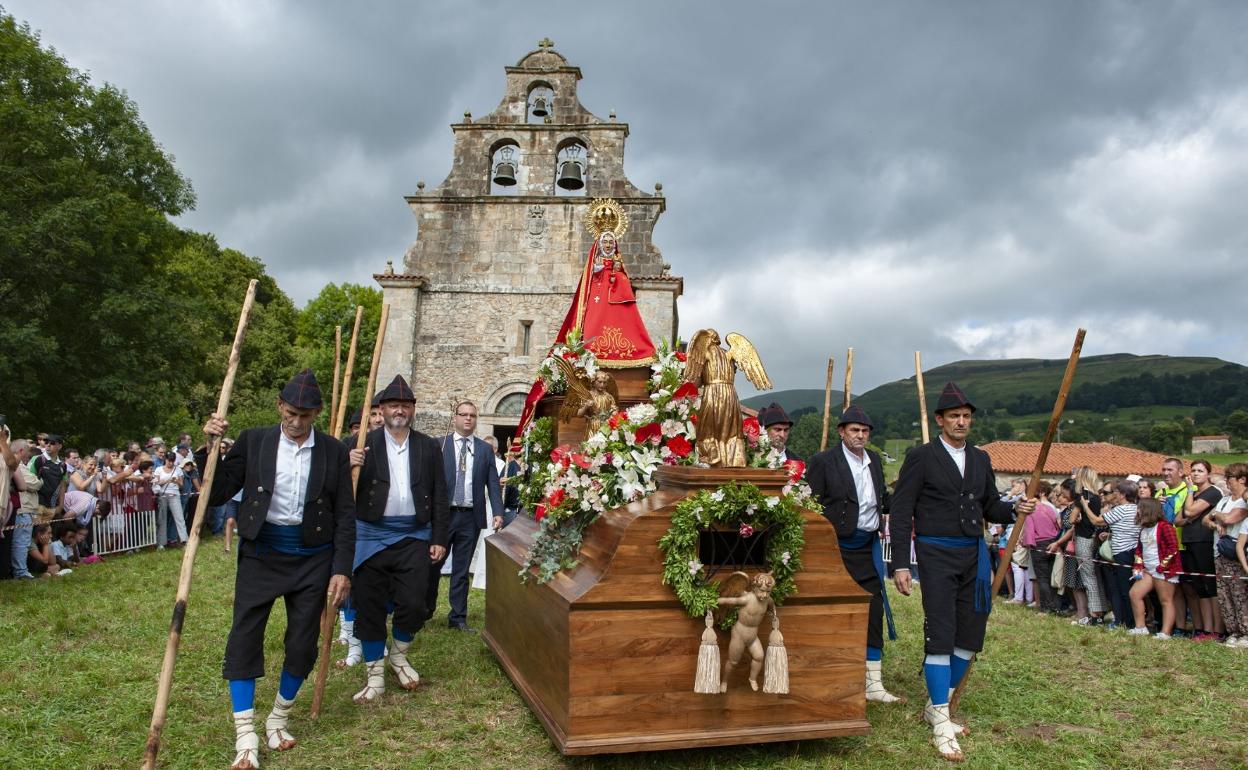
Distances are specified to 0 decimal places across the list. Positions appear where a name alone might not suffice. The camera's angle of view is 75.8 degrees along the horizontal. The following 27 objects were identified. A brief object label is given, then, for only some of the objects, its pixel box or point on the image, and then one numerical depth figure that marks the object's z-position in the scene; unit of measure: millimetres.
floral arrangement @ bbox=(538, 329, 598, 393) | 6398
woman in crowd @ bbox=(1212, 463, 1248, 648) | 7652
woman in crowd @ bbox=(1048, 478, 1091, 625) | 9406
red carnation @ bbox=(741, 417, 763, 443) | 5332
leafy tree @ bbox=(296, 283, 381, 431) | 34719
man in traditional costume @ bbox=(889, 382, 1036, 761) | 4762
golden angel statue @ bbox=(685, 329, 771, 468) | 4664
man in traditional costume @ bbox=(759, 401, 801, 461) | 6539
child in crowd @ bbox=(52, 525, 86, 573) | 10258
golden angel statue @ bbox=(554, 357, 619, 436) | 6168
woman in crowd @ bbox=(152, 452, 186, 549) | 13023
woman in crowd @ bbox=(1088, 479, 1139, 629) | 8625
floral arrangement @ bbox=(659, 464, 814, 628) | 4090
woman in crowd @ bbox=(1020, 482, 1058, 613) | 10117
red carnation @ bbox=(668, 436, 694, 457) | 4969
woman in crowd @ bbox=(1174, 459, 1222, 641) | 7949
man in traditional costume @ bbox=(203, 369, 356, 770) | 4297
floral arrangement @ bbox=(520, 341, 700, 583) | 4664
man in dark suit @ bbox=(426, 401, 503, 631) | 7273
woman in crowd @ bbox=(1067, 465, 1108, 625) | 9125
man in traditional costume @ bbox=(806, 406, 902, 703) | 5633
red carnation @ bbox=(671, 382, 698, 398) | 5056
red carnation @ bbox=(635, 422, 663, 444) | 4966
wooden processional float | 3980
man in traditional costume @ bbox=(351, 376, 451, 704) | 5484
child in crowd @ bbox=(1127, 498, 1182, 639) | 8078
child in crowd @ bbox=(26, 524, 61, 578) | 9672
